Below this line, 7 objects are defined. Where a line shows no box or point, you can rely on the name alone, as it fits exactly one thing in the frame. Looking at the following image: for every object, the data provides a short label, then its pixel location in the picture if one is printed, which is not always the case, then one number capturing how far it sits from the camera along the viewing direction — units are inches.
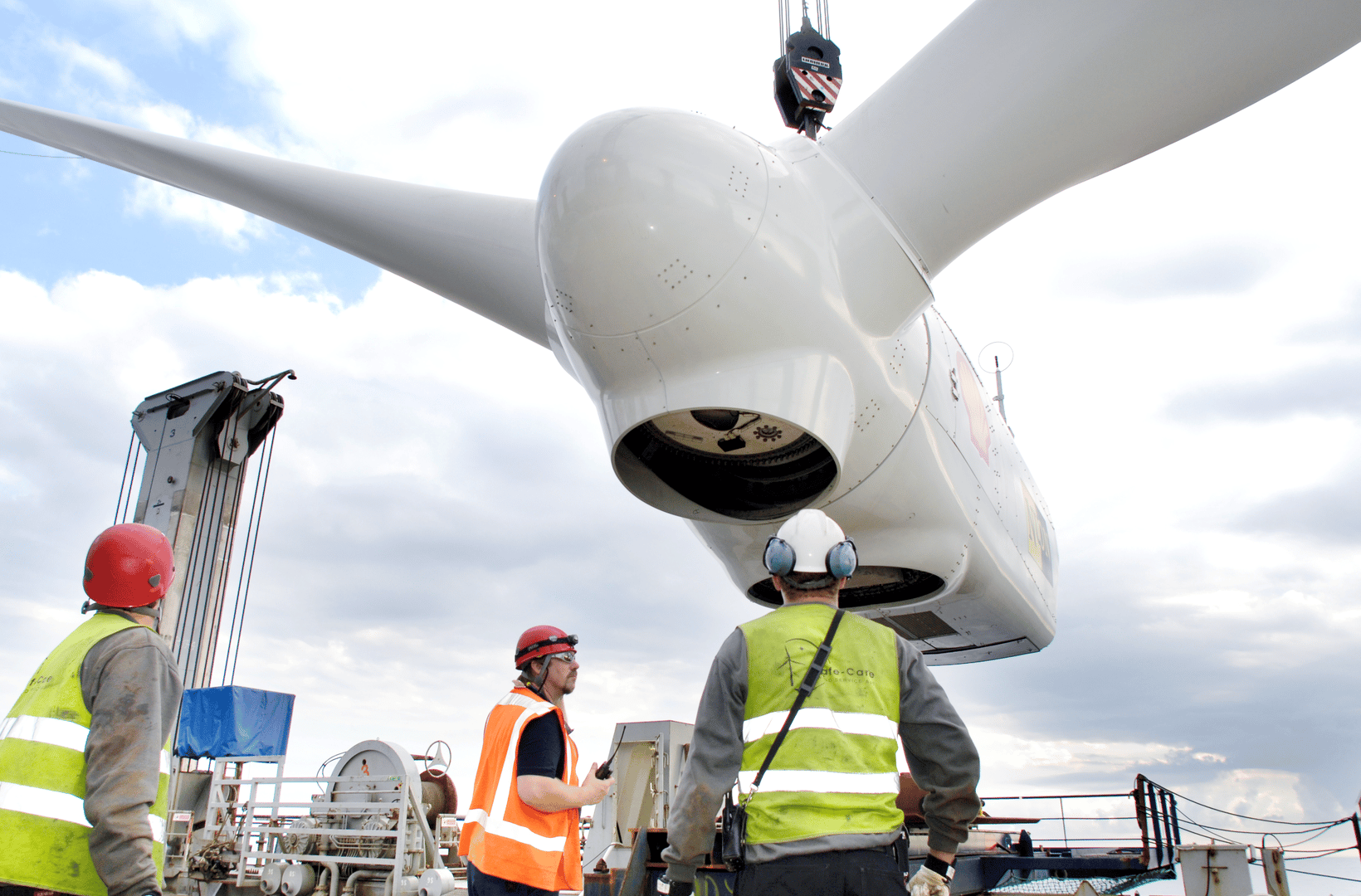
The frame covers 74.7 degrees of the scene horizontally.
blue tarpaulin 563.5
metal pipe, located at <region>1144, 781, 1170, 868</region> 332.2
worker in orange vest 138.6
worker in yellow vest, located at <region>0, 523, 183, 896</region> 97.7
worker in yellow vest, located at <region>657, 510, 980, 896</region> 100.0
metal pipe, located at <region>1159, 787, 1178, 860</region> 337.1
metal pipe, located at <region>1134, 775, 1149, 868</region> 327.5
